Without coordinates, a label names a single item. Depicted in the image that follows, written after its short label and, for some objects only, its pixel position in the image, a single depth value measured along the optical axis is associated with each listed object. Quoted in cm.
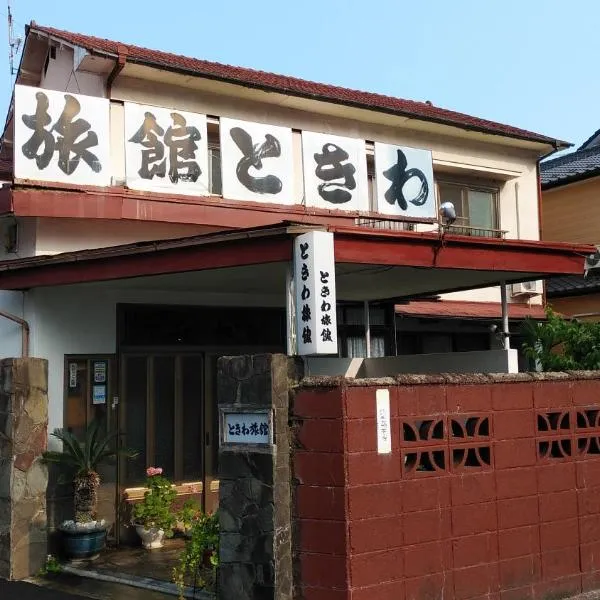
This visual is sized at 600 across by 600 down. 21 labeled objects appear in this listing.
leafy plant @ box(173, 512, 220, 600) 697
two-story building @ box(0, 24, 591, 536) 888
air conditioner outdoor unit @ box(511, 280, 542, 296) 1573
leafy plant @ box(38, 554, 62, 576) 871
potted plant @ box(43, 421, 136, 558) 900
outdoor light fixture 859
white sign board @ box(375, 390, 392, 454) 647
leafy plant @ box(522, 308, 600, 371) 965
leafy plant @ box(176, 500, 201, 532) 816
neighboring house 1722
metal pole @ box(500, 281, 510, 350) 1003
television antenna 1402
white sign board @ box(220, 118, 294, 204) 1041
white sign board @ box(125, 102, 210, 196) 1017
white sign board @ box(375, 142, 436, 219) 1030
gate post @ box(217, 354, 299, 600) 635
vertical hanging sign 665
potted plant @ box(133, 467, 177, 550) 966
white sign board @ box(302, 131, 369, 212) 1023
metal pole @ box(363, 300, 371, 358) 1191
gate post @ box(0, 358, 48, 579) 859
